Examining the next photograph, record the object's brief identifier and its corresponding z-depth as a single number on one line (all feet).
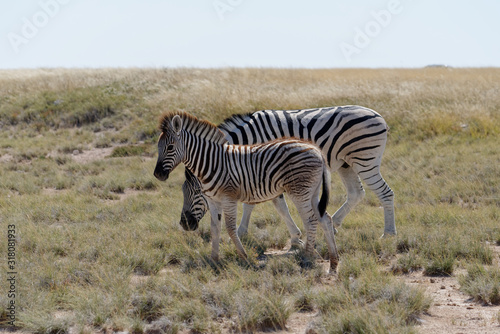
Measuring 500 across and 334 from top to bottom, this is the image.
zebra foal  44.80
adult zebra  56.03
